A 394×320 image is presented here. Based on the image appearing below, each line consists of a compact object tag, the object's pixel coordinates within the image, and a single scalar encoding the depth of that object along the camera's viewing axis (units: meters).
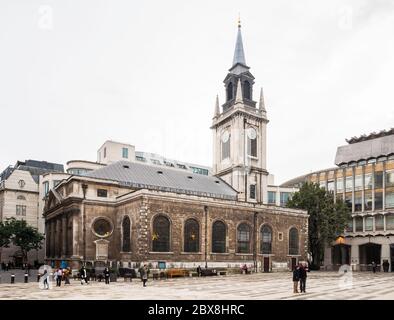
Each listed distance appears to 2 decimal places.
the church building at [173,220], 45.33
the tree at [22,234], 62.70
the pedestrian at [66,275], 33.81
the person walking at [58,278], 30.98
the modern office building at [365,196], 63.47
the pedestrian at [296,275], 24.67
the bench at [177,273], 42.41
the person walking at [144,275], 31.06
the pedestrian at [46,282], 29.17
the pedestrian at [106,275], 33.75
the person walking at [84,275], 34.43
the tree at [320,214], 59.75
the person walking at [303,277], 24.64
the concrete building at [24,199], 72.44
